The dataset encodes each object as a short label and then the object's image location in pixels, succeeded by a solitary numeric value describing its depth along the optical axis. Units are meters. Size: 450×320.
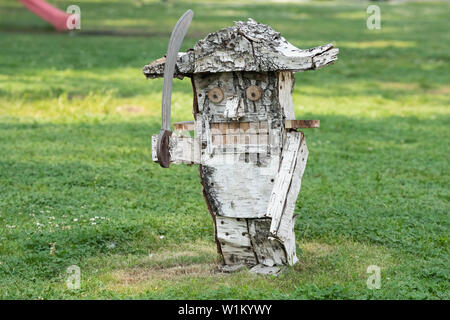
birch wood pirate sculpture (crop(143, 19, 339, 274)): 9.37
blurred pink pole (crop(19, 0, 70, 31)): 36.03
